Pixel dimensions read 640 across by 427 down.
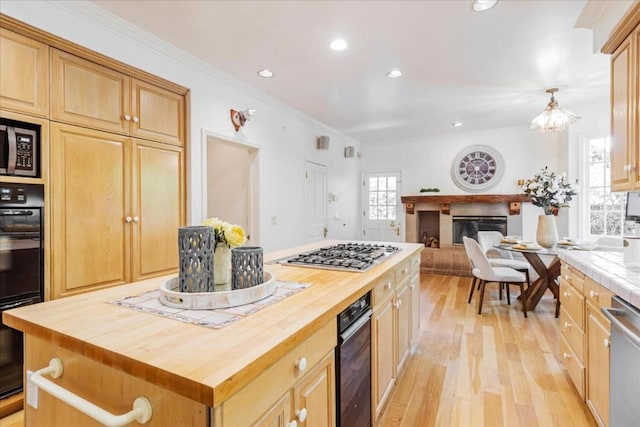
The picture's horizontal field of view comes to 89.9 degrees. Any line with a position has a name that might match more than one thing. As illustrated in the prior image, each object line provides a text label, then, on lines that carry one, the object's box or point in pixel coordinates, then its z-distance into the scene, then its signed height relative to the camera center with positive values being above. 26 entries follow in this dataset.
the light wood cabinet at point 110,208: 2.07 +0.03
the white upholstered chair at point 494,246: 4.00 -0.49
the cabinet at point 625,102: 1.79 +0.66
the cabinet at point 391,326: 1.67 -0.72
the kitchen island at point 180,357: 0.69 -0.35
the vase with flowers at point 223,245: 1.22 -0.13
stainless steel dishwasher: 1.27 -0.65
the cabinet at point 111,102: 2.08 +0.82
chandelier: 3.65 +1.07
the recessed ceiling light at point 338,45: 2.63 +1.40
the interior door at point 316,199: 4.89 +0.19
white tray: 1.06 -0.29
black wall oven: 1.83 -0.29
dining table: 3.69 -0.80
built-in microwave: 1.84 +0.38
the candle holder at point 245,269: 1.21 -0.22
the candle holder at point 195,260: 1.12 -0.17
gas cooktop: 1.78 -0.29
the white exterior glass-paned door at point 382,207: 6.50 +0.10
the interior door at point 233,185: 3.86 +0.35
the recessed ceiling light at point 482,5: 2.12 +1.39
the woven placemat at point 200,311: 0.95 -0.32
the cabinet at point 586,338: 1.59 -0.73
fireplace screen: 5.63 -0.25
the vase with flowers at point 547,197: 3.45 +0.16
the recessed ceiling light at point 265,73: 3.21 +1.41
